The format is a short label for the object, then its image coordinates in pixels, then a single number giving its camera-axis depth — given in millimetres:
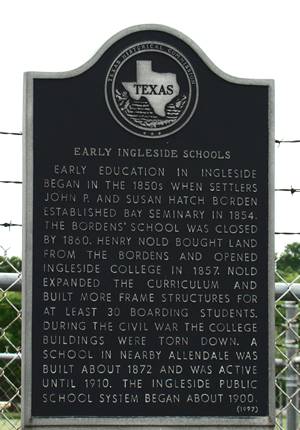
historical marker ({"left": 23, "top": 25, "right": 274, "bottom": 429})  8414
